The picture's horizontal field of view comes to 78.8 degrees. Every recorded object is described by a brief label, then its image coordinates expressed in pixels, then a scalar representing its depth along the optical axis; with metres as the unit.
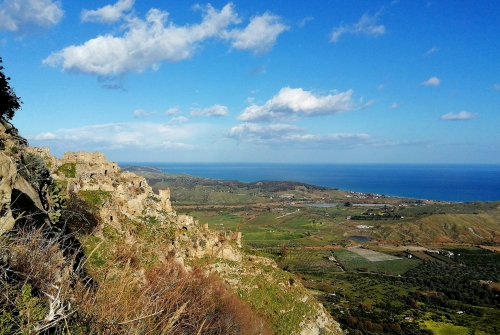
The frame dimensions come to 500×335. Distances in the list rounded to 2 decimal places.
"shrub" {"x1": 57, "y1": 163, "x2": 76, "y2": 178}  25.78
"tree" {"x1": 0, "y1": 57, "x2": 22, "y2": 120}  16.73
